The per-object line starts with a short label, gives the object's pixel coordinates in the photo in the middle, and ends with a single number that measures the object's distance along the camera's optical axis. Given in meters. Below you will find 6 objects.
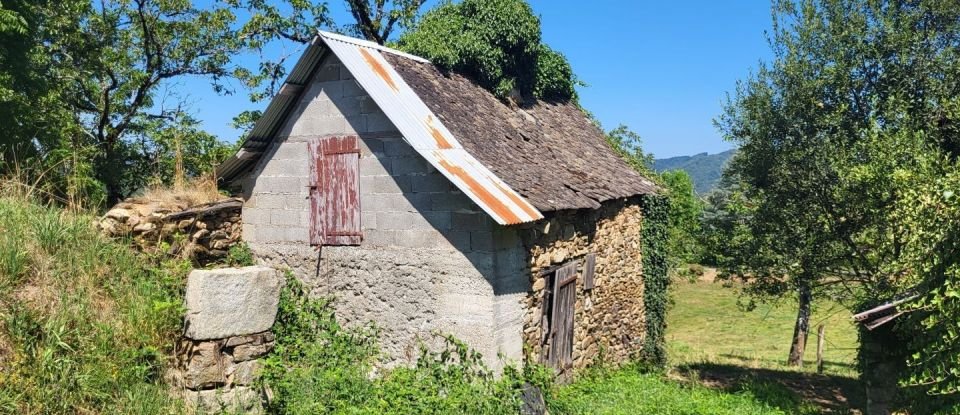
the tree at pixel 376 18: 20.05
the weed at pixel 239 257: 9.70
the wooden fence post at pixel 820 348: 15.71
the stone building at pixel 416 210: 8.04
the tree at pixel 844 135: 10.39
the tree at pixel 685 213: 19.03
